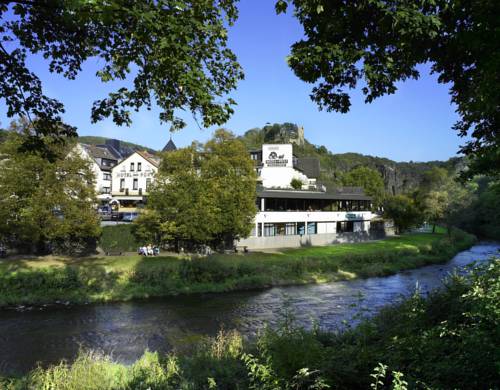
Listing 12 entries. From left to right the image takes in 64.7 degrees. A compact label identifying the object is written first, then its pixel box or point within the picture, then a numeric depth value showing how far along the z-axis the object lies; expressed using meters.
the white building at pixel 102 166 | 68.81
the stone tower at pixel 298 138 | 169.88
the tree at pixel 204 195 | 35.97
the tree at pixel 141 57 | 6.81
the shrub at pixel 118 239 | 38.53
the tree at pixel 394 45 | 7.37
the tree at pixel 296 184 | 64.31
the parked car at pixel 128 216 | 53.75
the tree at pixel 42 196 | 30.98
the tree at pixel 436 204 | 65.19
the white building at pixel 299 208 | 50.25
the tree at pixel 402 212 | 65.94
